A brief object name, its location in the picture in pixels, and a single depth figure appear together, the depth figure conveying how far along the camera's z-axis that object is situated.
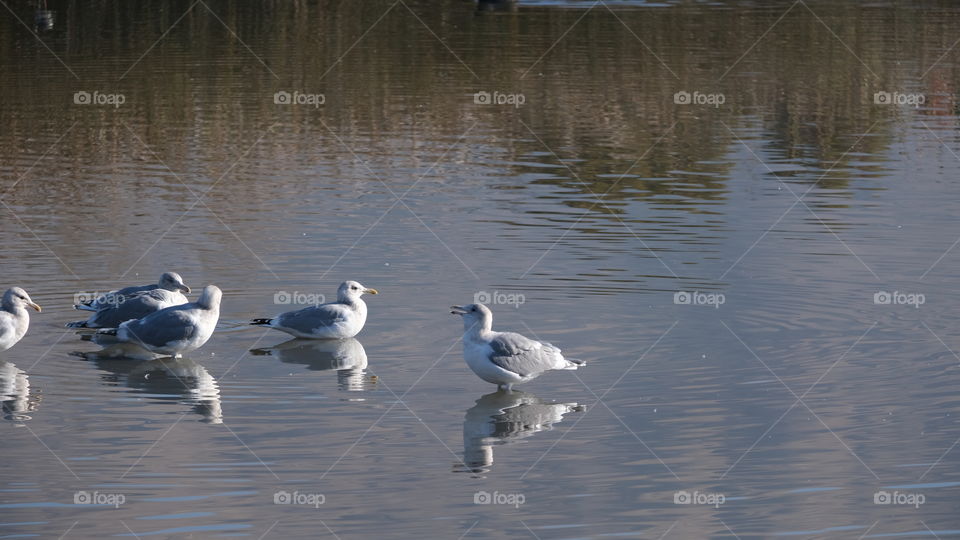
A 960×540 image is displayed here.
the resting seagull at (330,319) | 14.75
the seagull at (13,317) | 14.00
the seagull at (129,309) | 15.08
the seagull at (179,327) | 14.12
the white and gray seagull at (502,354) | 12.86
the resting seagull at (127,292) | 15.30
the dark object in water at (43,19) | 46.62
